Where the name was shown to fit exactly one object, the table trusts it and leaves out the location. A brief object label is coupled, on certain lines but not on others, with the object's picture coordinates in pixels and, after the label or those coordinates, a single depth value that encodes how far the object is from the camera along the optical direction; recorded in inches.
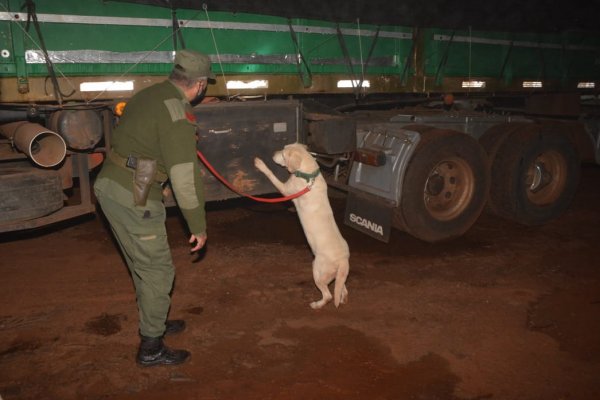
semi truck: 164.2
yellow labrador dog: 161.8
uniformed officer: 123.6
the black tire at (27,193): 158.6
